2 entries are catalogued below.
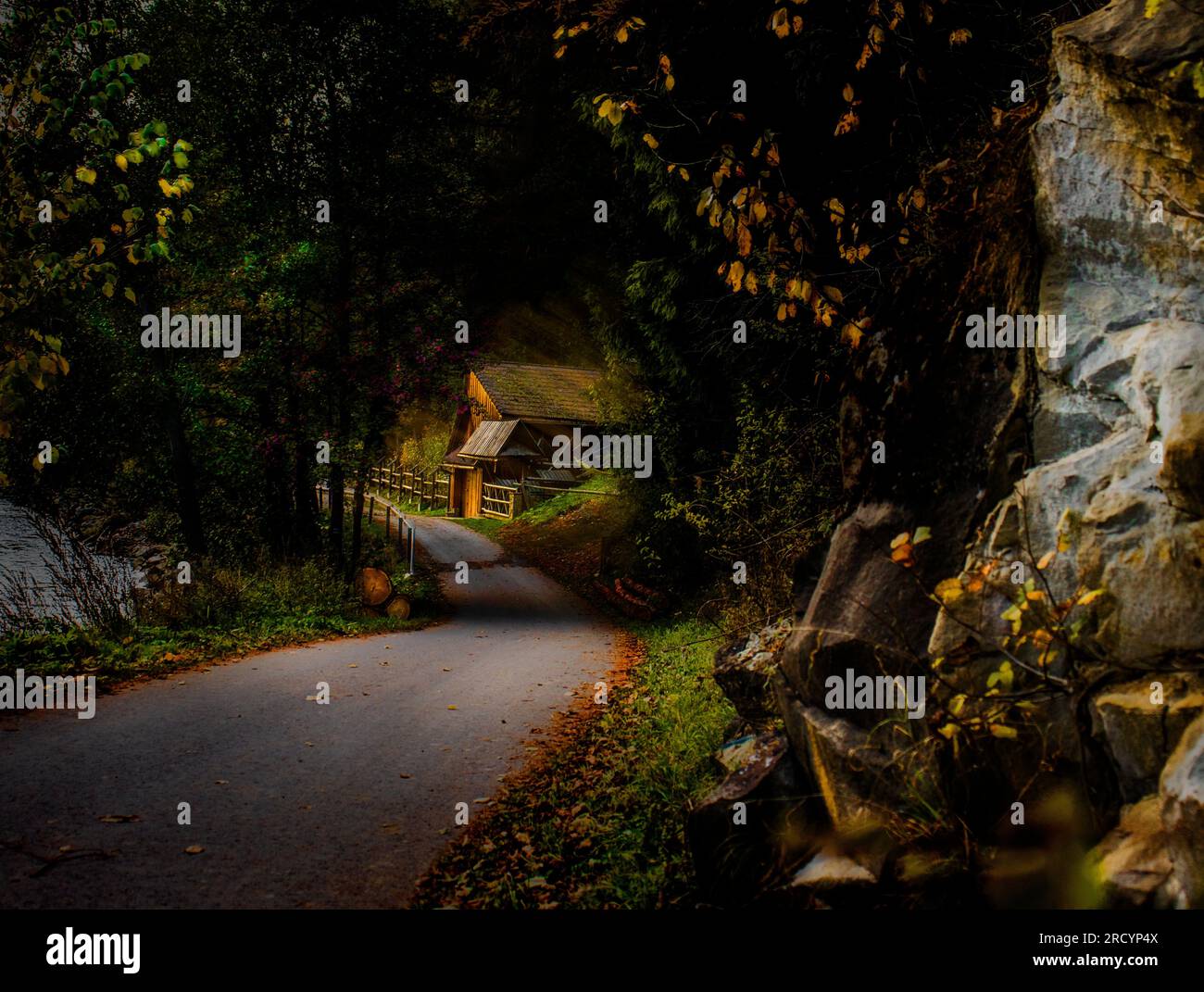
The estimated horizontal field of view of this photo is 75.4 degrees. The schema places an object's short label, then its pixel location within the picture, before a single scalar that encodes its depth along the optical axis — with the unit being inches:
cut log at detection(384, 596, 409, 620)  590.6
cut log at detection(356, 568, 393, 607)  591.8
